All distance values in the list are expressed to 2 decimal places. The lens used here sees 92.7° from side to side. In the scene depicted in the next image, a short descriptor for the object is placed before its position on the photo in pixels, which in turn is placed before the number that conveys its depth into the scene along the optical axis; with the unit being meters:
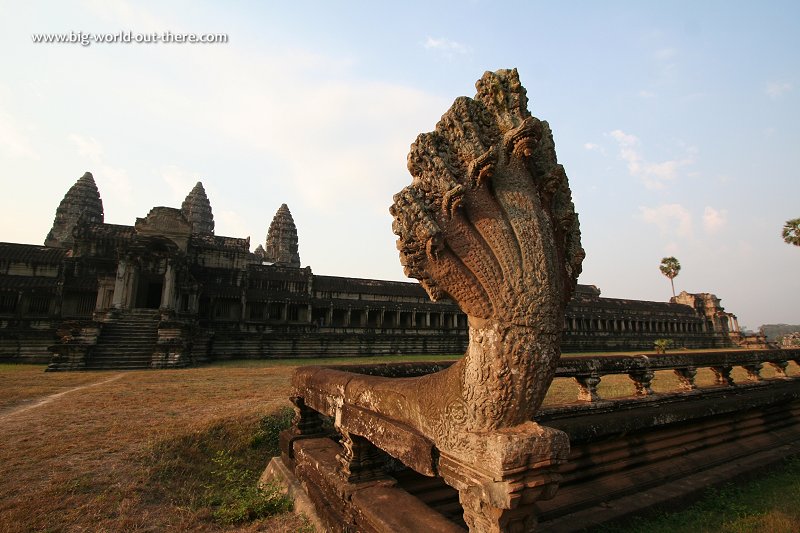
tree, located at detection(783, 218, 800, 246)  34.81
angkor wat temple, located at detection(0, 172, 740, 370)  18.97
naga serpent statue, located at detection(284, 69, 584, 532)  1.79
